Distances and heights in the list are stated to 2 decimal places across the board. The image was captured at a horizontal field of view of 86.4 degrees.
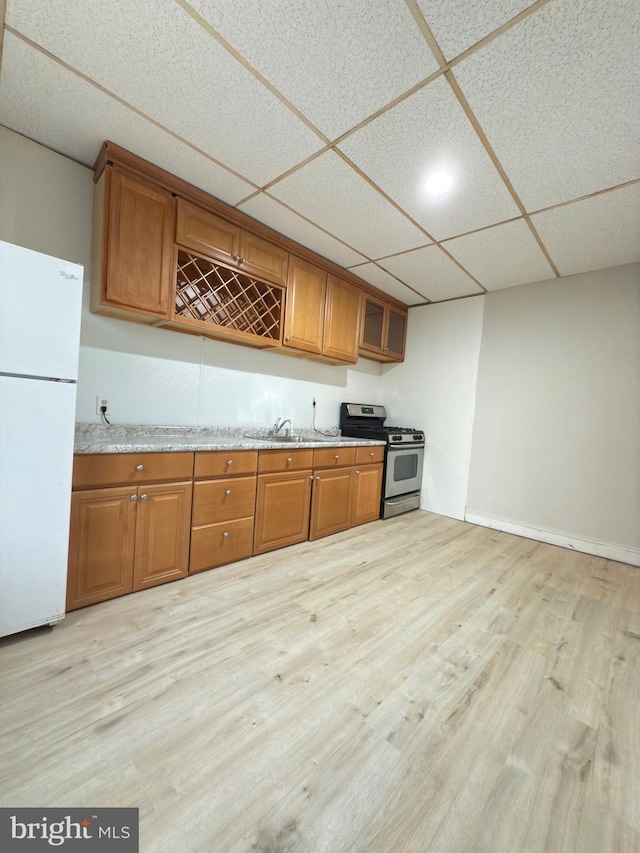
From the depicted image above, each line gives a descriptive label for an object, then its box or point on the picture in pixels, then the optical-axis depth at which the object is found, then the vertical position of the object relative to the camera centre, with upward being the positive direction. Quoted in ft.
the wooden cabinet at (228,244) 7.24 +3.85
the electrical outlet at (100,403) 7.18 -0.07
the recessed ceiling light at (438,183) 6.38 +4.64
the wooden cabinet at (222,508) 7.04 -2.15
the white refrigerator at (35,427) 4.58 -0.46
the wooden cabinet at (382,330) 12.28 +3.44
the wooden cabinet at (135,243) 6.28 +3.06
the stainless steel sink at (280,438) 10.13 -0.77
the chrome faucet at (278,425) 10.59 -0.39
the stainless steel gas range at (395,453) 11.77 -1.12
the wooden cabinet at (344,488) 9.57 -2.14
